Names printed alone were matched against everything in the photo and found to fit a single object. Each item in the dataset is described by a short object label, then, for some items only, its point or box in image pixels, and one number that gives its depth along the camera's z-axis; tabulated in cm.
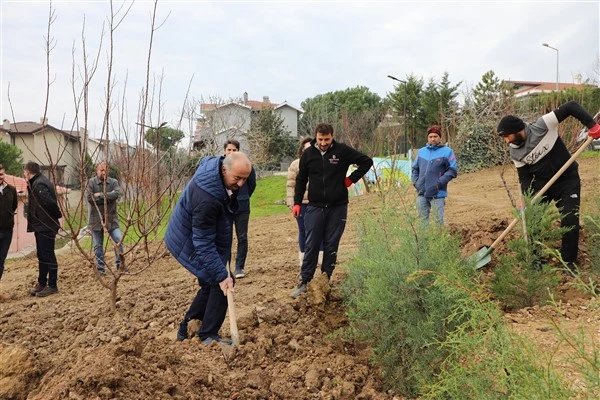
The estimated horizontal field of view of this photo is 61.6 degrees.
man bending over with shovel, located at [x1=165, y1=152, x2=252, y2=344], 362
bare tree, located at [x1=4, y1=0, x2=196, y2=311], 409
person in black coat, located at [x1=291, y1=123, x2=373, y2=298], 493
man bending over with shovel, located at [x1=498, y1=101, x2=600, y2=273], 461
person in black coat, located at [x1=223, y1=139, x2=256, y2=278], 582
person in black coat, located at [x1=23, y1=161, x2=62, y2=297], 626
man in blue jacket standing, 601
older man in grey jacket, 677
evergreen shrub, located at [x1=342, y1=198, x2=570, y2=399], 212
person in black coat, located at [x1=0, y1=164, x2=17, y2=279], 637
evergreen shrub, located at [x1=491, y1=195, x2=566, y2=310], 405
